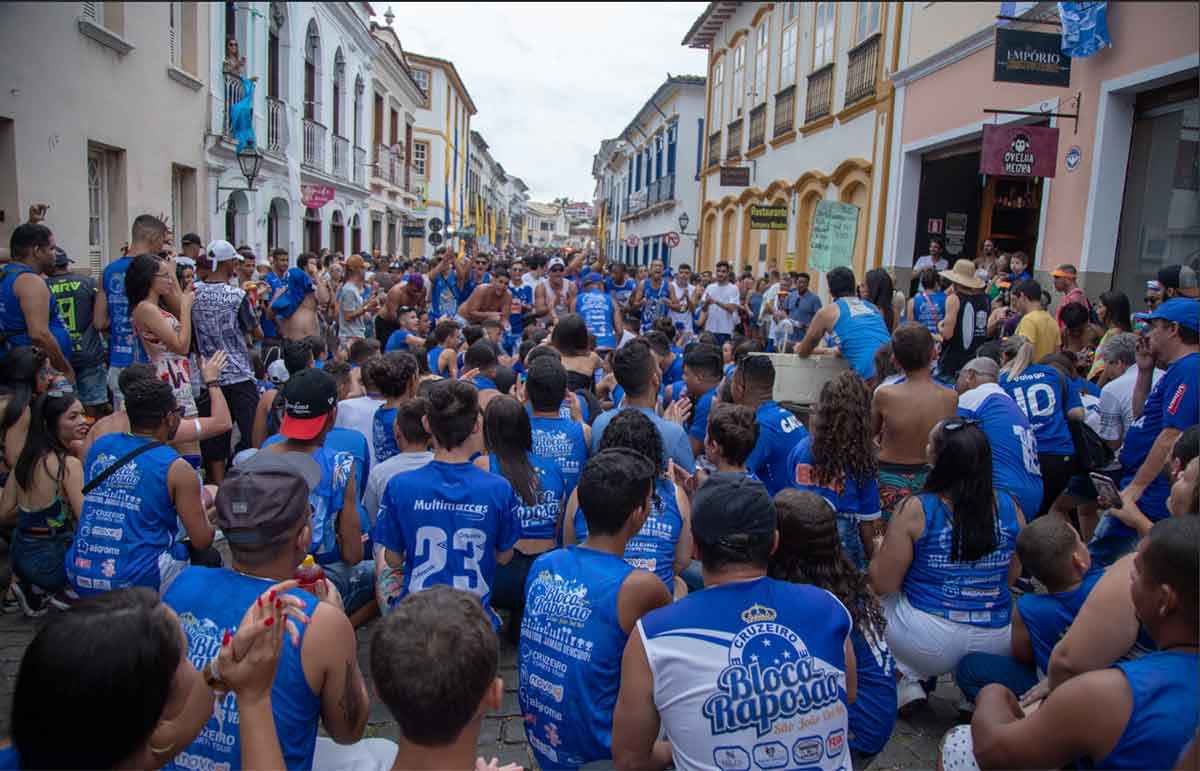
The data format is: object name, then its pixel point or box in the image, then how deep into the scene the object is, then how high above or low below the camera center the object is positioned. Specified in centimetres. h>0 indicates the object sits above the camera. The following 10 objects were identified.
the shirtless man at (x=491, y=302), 891 -34
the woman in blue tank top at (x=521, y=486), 375 -105
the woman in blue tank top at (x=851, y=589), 254 -97
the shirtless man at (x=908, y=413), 446 -66
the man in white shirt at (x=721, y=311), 1257 -40
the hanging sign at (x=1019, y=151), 823 +158
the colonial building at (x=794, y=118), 1320 +363
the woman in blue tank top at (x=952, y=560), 326 -111
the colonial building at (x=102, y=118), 825 +165
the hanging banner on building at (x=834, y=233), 1015 +75
